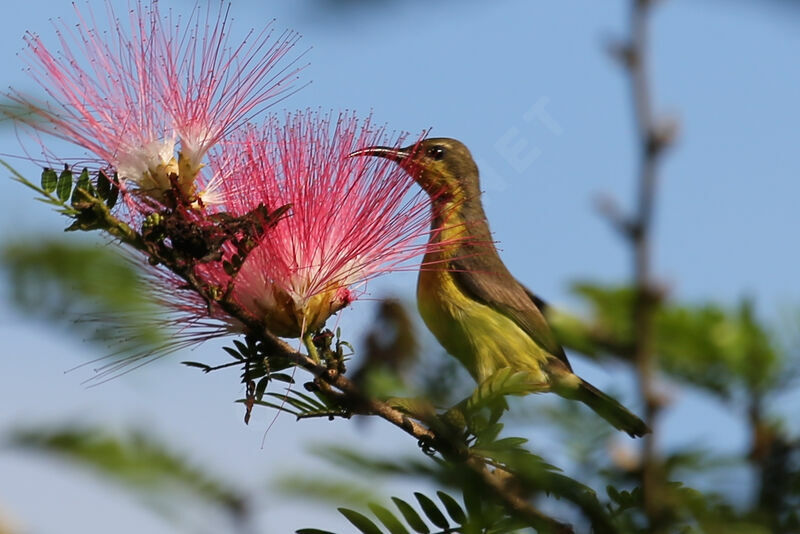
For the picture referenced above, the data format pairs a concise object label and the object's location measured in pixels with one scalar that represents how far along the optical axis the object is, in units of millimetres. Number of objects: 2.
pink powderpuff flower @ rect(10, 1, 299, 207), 5672
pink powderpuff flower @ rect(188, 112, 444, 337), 5727
